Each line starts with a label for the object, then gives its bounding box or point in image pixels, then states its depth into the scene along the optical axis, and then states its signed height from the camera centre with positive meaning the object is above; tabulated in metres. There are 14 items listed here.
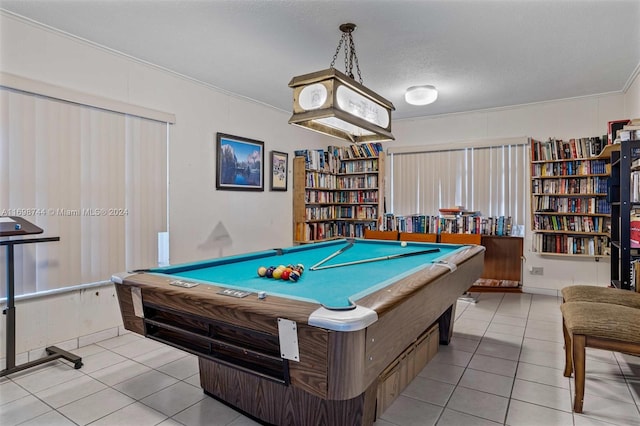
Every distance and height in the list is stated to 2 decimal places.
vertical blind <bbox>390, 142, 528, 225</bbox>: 4.88 +0.45
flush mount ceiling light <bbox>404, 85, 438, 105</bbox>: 3.82 +1.24
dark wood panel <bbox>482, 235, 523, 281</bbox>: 4.78 -0.62
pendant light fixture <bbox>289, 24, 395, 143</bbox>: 2.25 +0.71
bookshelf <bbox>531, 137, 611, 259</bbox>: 4.31 +0.17
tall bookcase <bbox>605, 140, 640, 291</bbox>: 2.79 +0.02
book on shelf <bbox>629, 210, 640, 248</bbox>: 2.80 -0.15
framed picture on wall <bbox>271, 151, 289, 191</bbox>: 4.90 +0.57
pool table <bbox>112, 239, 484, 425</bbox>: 1.20 -0.43
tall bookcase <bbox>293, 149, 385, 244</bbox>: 5.23 +0.23
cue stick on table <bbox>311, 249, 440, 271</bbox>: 2.33 -0.34
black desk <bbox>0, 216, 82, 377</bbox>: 2.29 -0.55
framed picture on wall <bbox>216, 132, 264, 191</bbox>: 4.15 +0.58
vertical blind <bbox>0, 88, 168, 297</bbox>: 2.61 +0.20
